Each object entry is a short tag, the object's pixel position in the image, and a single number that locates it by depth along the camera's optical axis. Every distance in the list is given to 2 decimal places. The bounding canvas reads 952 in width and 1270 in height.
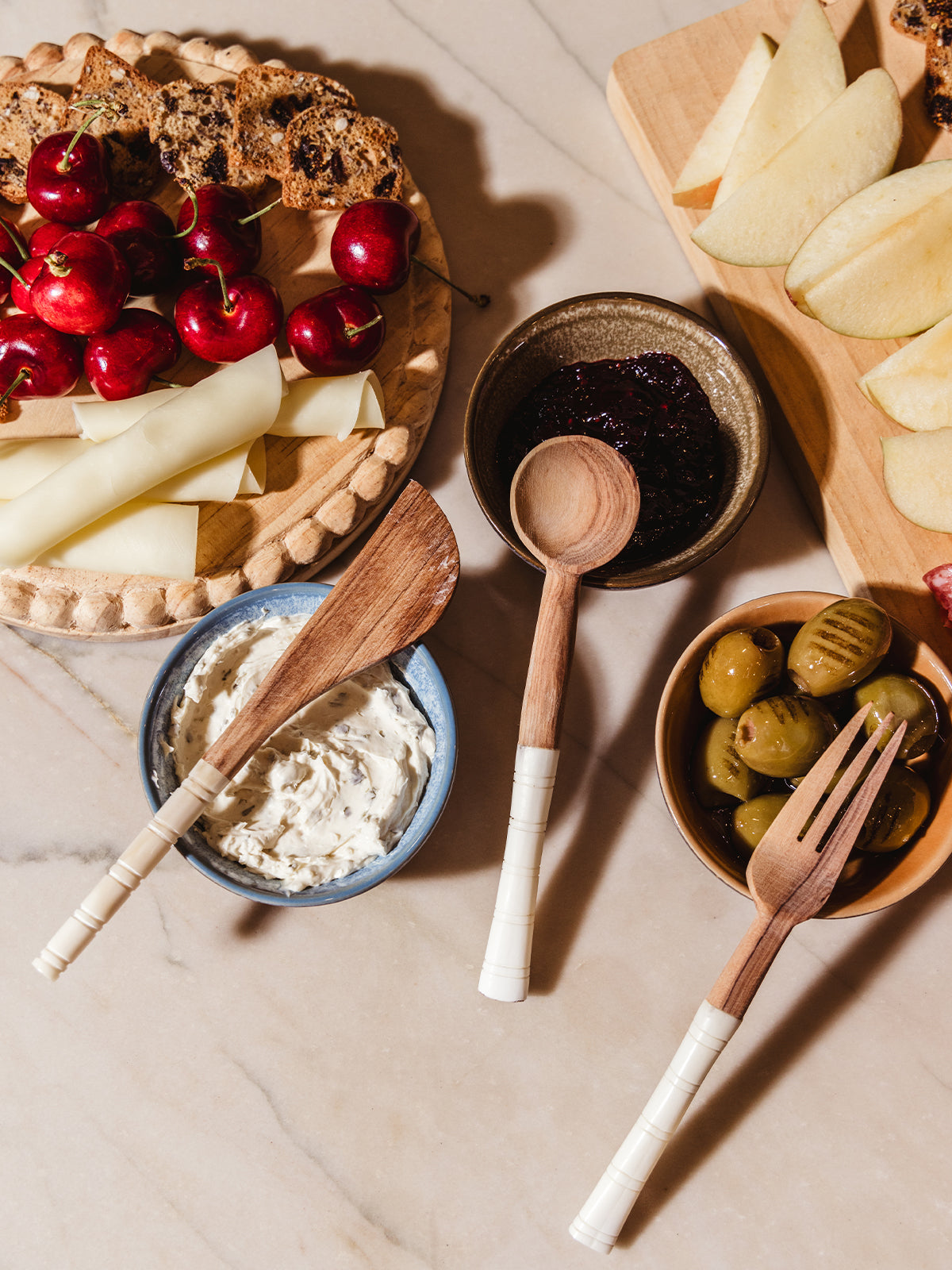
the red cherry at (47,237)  0.51
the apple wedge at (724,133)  0.52
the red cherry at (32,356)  0.50
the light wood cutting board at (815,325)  0.51
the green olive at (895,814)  0.47
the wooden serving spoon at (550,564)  0.48
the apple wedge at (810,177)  0.51
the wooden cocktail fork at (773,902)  0.46
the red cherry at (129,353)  0.50
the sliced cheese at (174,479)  0.50
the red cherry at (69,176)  0.50
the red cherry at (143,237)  0.51
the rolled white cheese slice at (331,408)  0.50
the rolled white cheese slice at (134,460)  0.49
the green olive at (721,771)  0.48
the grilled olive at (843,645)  0.47
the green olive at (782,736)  0.47
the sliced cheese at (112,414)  0.50
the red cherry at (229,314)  0.50
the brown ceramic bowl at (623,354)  0.49
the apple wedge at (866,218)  0.50
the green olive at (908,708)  0.47
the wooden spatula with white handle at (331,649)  0.47
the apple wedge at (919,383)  0.50
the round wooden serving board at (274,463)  0.50
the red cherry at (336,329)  0.50
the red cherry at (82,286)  0.49
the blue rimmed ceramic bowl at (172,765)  0.48
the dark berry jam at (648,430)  0.50
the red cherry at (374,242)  0.50
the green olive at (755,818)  0.48
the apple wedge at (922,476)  0.50
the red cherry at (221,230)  0.50
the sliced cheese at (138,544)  0.50
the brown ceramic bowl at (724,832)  0.47
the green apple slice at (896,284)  0.50
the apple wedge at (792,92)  0.51
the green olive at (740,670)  0.47
